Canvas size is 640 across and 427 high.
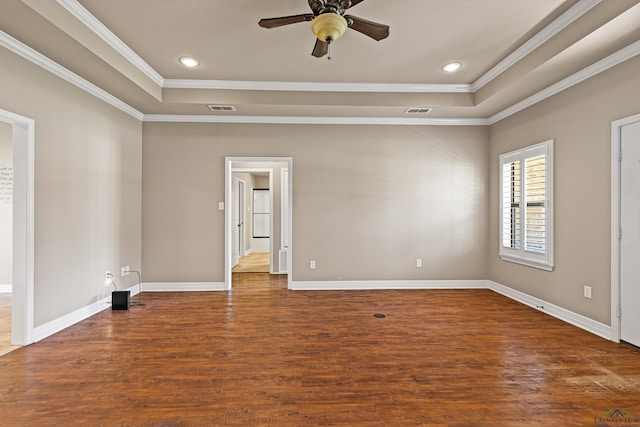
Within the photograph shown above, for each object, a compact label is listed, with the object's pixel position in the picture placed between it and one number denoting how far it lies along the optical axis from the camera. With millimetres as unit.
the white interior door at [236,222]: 6836
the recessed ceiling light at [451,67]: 3660
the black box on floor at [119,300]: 3893
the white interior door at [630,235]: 2777
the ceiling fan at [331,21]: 2230
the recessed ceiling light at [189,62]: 3511
